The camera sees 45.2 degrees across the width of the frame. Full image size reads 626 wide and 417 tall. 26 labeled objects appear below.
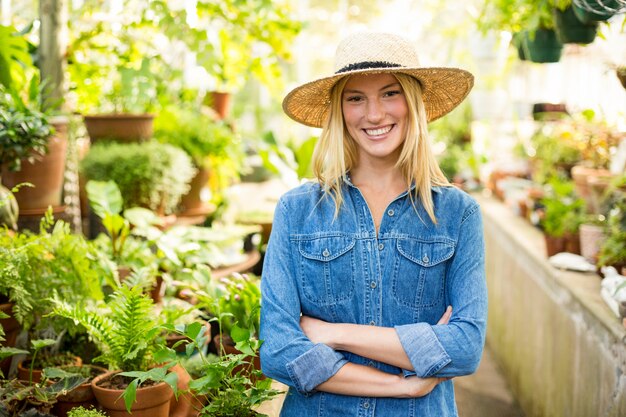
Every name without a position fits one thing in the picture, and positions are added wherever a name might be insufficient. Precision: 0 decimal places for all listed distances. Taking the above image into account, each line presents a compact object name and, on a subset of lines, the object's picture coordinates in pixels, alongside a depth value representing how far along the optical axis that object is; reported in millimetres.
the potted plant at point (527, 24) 3729
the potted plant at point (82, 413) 1923
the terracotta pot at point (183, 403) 2361
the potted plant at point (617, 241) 3320
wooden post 3926
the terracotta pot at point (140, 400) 2121
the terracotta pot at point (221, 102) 6887
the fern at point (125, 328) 2262
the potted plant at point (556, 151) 5324
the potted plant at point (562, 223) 4062
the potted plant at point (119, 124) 4527
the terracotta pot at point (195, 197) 5074
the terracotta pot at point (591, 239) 3793
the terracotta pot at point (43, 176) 3428
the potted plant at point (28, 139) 2705
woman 1854
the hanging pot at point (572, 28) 3408
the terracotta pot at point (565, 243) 4051
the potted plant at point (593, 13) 2812
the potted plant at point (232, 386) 1946
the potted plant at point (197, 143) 5070
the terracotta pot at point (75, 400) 2227
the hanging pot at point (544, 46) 3961
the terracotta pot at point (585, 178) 4289
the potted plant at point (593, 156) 4176
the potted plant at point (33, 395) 1920
